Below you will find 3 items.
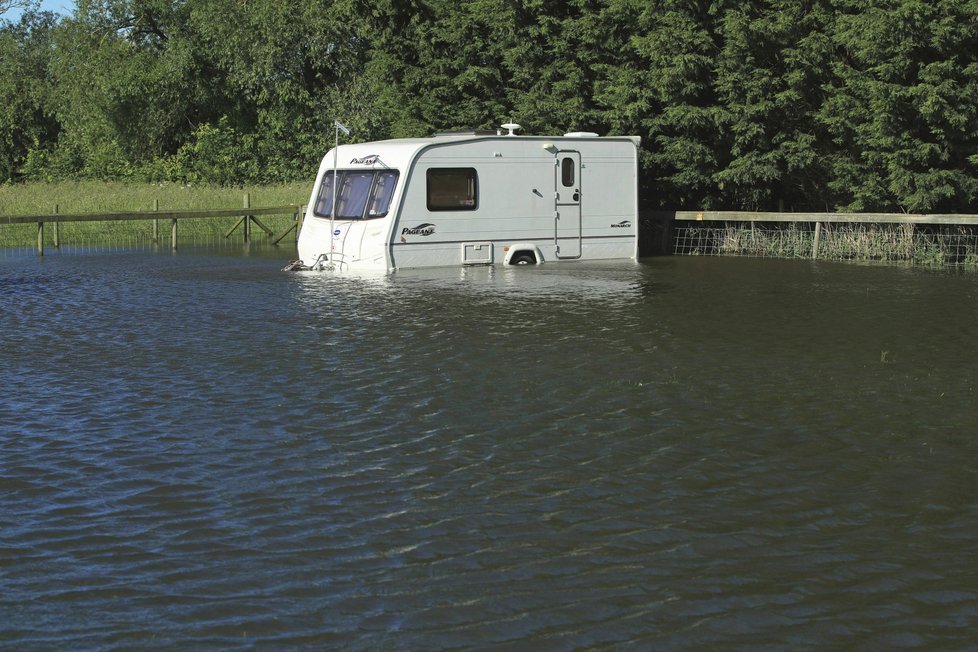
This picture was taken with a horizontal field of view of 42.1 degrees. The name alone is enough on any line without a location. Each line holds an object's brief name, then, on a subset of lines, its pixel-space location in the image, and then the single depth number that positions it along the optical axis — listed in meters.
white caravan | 22.25
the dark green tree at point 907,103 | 22.67
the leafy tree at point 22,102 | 59.03
